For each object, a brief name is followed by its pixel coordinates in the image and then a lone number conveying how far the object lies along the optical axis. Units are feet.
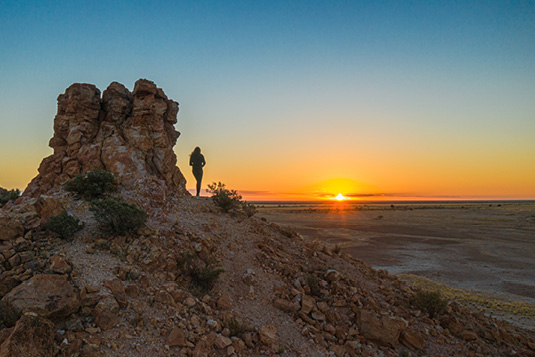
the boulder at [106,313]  17.75
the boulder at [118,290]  19.38
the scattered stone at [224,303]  22.82
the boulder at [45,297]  16.49
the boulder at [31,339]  14.15
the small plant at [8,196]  37.50
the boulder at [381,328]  23.97
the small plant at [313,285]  28.14
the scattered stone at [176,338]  18.16
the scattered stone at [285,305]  25.02
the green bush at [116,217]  26.16
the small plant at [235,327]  20.62
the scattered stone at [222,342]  19.20
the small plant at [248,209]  45.47
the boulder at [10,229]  22.31
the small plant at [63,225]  24.58
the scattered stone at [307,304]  25.09
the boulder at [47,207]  26.16
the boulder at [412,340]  24.31
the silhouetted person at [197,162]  53.36
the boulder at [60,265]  19.91
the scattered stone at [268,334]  20.68
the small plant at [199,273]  24.24
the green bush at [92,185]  32.68
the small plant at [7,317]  16.11
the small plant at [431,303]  29.30
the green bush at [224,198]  42.70
